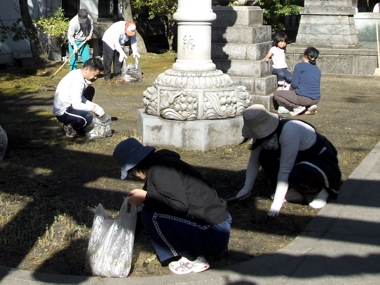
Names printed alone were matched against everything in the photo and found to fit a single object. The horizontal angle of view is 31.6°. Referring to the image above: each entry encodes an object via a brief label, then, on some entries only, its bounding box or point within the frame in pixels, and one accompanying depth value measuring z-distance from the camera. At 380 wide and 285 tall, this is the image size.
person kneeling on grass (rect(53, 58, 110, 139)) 8.06
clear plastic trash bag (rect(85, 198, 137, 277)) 4.40
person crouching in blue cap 4.23
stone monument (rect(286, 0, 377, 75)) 14.66
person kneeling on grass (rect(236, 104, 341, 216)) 5.46
